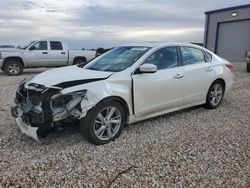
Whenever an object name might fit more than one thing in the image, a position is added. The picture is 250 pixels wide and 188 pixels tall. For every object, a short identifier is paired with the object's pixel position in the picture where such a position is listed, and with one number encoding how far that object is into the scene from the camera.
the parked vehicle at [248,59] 9.13
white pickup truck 8.41
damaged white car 2.65
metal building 14.90
